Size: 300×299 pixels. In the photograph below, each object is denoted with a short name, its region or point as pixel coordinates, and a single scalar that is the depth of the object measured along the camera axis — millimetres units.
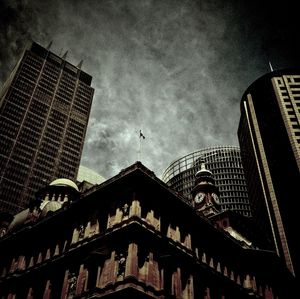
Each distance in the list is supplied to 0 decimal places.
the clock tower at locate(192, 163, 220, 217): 64788
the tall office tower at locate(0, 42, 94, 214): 107250
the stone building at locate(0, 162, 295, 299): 26969
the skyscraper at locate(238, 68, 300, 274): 77250
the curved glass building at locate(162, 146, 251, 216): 117750
